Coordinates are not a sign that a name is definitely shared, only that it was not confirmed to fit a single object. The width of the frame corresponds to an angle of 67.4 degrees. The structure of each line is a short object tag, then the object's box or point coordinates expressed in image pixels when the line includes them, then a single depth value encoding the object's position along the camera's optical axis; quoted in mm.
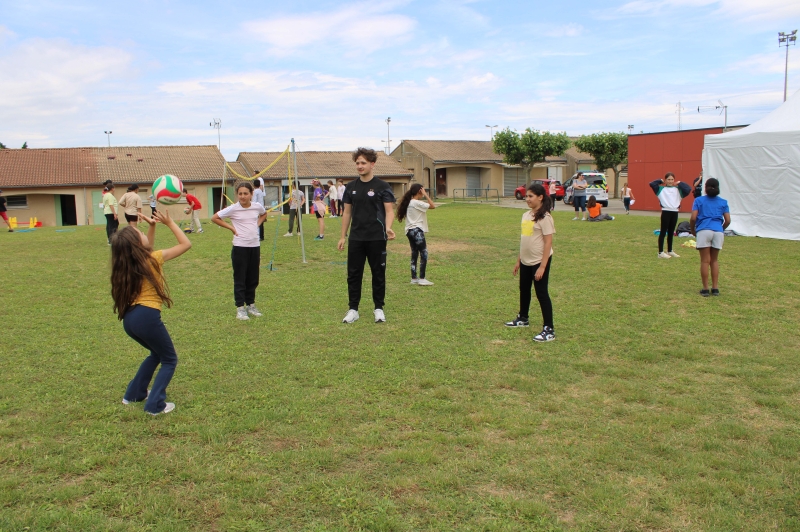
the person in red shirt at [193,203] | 12680
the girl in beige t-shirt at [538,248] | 6426
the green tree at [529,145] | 50344
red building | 26359
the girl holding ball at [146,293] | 4363
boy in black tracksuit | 7105
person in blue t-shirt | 8711
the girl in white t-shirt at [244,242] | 7477
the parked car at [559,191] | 33994
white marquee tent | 15781
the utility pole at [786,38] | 43444
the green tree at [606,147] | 50188
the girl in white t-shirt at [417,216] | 9812
